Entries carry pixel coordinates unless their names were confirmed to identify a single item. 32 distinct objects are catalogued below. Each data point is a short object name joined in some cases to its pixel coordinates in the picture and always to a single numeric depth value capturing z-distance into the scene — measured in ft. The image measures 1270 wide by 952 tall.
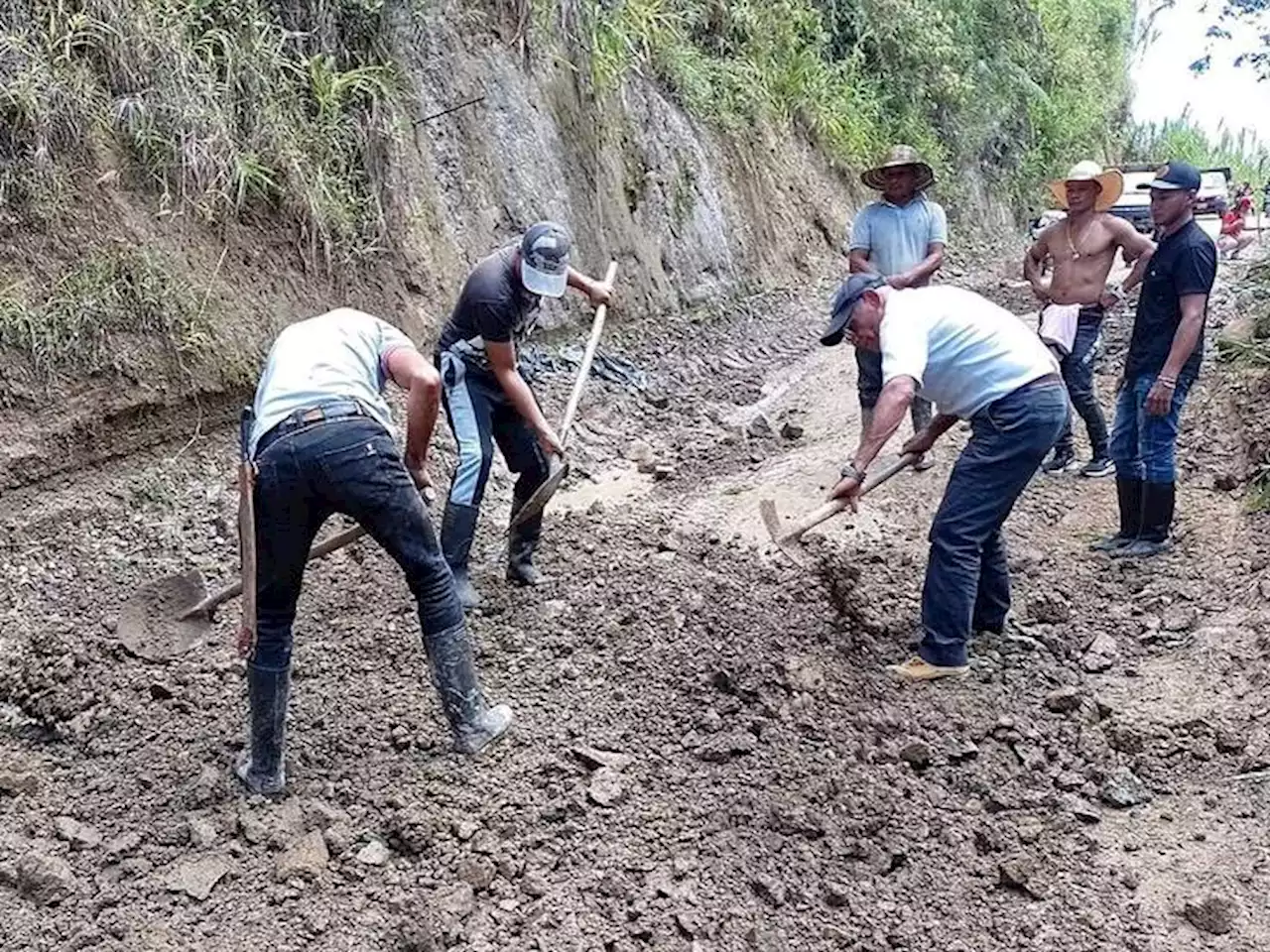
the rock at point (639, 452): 21.90
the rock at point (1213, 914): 9.21
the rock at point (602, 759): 11.62
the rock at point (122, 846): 10.73
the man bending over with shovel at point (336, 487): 10.66
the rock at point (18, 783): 11.59
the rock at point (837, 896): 9.77
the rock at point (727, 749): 11.81
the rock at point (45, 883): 10.16
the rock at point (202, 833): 10.77
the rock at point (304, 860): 10.27
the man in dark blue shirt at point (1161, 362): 15.65
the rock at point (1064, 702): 12.67
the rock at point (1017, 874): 9.84
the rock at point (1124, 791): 11.09
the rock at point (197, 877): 10.19
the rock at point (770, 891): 9.79
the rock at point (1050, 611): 14.82
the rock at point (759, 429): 23.35
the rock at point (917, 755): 11.63
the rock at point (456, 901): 9.66
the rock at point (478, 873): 10.03
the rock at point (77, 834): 10.89
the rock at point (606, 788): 11.06
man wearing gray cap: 13.87
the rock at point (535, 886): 9.93
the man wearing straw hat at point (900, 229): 19.27
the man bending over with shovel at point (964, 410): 12.86
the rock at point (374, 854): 10.45
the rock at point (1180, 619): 14.48
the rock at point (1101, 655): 13.75
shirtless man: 18.56
